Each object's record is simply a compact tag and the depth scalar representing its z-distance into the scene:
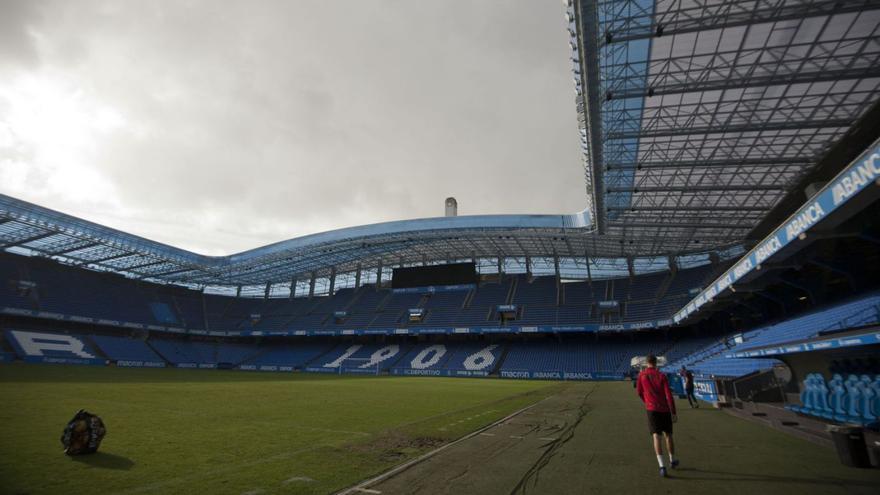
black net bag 6.90
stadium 6.84
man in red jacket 6.59
